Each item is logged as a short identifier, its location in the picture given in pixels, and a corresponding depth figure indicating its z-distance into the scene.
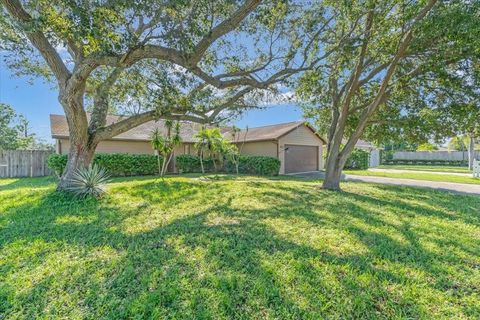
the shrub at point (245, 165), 16.09
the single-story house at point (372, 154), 27.07
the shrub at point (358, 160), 21.25
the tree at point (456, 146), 33.87
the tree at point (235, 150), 15.76
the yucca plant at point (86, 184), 6.96
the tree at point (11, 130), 22.97
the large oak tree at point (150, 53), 4.91
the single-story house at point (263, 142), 15.26
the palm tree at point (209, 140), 15.09
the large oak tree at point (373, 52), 5.96
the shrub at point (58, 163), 12.16
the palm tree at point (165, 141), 12.24
